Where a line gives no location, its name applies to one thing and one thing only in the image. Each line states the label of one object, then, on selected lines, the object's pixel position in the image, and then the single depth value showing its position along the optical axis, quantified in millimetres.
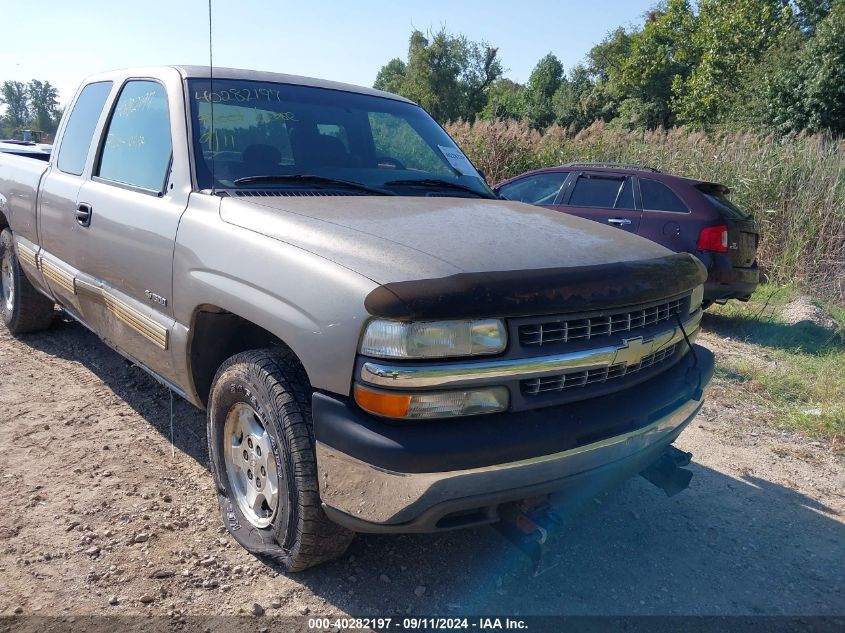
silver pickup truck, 1999
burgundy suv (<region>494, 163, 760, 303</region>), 7047
